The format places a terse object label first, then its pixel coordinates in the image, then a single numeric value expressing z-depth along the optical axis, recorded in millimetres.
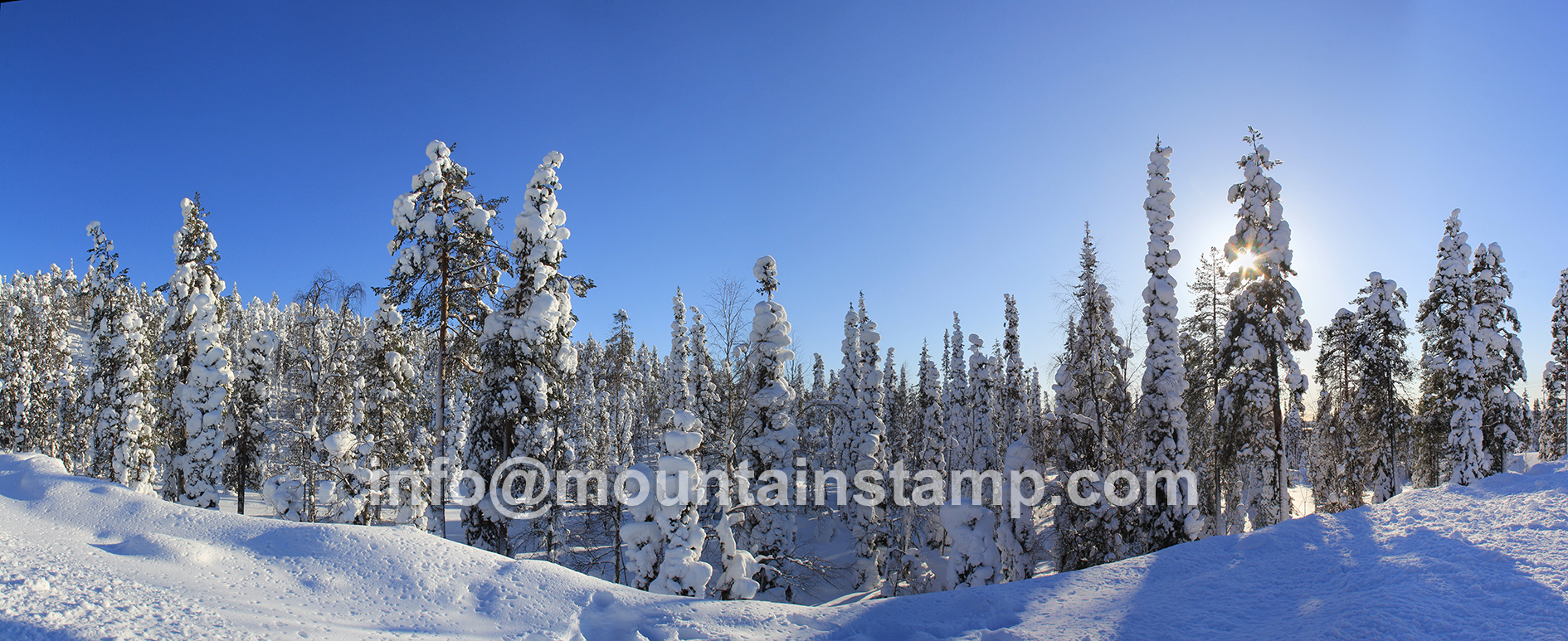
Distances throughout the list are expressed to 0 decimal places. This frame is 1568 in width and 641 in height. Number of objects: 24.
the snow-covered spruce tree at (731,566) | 10914
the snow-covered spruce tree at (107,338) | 21453
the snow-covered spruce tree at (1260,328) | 15898
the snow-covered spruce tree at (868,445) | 23562
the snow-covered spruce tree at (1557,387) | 23250
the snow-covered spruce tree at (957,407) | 32812
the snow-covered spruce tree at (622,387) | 51781
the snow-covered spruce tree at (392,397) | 19094
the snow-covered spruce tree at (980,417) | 30984
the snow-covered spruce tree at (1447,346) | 19516
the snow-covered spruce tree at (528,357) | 15250
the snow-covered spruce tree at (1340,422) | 23672
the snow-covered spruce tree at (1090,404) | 16875
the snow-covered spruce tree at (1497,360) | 19672
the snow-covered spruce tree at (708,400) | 25234
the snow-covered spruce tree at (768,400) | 16109
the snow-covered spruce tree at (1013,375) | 27562
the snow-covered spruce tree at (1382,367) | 21250
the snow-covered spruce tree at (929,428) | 36256
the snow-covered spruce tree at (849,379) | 28497
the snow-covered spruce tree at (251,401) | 23609
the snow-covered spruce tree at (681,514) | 10430
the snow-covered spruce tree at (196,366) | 20516
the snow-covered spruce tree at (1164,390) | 15406
